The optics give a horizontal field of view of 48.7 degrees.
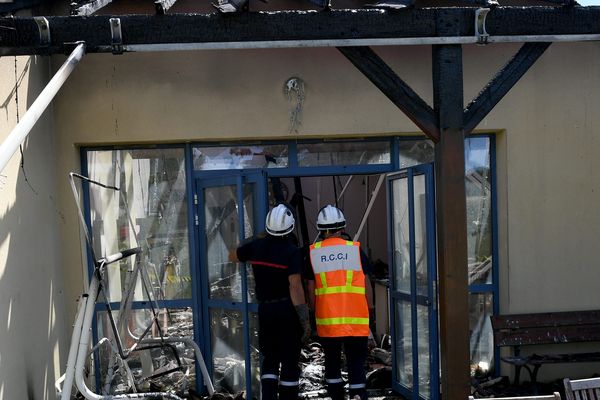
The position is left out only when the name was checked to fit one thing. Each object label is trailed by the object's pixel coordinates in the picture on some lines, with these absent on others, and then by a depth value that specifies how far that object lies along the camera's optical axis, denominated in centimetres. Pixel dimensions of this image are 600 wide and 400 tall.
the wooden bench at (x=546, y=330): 591
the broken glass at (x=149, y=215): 595
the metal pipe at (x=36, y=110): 287
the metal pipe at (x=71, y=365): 411
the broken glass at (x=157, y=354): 591
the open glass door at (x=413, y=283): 511
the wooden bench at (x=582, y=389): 374
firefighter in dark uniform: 494
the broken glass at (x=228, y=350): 573
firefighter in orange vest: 500
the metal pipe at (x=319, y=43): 380
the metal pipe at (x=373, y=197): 731
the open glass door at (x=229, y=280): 552
